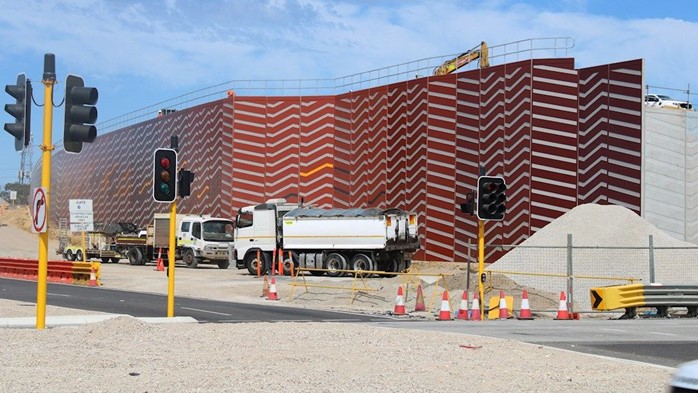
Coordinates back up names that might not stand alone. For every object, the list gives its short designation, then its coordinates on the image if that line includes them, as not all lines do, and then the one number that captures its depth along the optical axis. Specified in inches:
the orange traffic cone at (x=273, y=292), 1187.3
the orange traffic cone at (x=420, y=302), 1037.8
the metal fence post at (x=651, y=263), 1019.4
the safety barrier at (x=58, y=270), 1443.2
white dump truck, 1665.8
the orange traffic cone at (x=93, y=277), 1412.4
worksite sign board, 1583.0
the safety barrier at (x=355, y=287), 1164.5
